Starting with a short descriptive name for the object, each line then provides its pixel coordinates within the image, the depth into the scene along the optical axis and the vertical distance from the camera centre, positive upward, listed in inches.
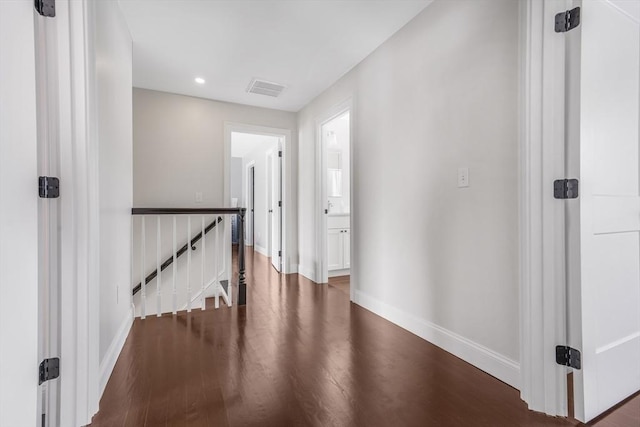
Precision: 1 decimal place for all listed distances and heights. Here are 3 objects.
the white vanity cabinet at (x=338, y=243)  159.2 -18.2
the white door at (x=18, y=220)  34.7 -0.9
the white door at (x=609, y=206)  49.9 +0.5
